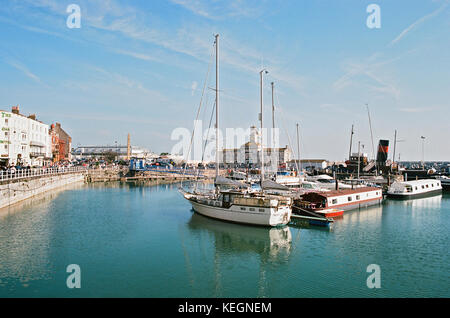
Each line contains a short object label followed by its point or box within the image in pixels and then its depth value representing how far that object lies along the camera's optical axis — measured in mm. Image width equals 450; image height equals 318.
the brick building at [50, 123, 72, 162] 104181
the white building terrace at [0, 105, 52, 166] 67375
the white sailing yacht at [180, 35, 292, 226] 34750
